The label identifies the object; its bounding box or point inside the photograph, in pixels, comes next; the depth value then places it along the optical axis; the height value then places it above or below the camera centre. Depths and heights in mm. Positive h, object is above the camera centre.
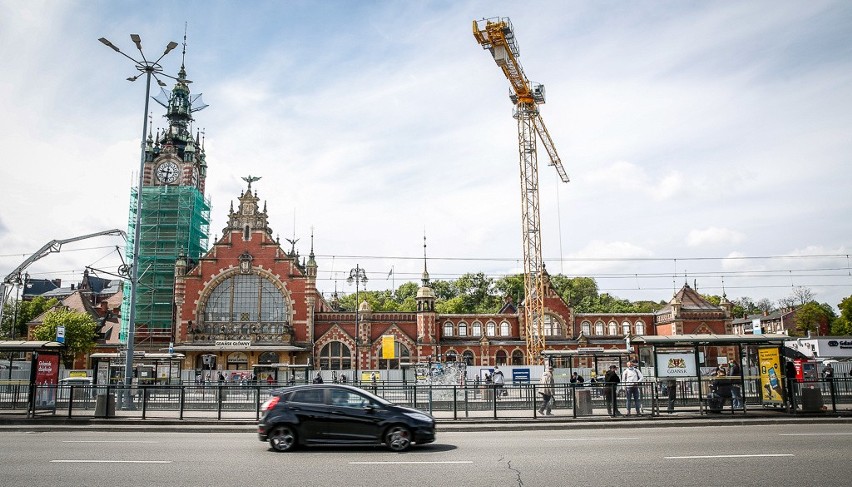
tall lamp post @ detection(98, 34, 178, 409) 25484 +5079
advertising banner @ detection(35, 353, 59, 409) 22988 -838
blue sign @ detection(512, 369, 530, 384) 38638 -1533
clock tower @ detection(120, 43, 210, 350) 64062 +12966
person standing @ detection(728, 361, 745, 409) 22969 -1627
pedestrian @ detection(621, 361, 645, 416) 22297 -1151
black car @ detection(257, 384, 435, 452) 15047 -1648
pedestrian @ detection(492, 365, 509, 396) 23586 -1456
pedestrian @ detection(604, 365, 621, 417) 22203 -1556
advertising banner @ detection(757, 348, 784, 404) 23000 -1083
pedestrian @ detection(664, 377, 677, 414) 22922 -1531
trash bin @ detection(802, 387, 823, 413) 22109 -1852
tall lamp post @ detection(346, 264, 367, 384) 51062 +5987
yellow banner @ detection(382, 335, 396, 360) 50250 +284
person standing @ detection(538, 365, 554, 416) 22734 -1658
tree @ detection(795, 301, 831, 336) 96500 +4125
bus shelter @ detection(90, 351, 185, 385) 40844 -948
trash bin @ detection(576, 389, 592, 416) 22734 -1855
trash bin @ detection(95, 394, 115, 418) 22422 -1706
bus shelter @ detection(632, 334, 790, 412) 23219 -589
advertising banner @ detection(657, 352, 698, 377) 24203 -645
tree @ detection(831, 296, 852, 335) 87125 +3323
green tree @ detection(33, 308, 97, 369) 58562 +2387
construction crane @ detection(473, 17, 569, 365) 61406 +22927
